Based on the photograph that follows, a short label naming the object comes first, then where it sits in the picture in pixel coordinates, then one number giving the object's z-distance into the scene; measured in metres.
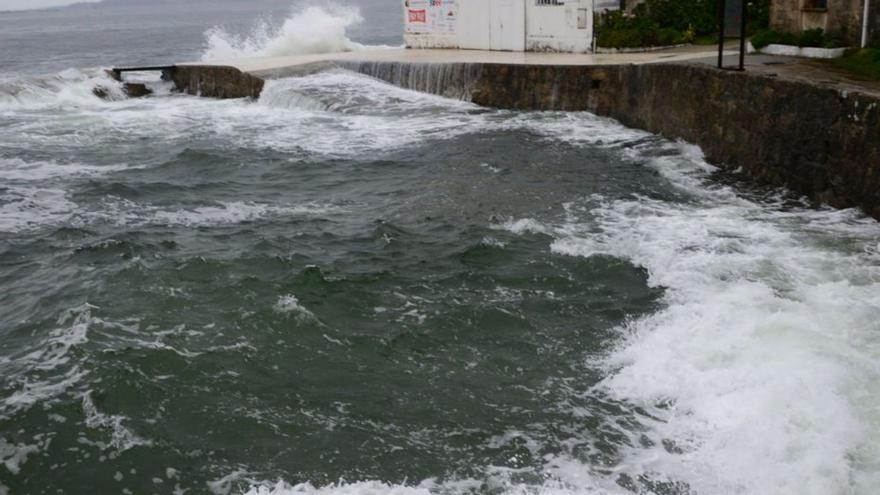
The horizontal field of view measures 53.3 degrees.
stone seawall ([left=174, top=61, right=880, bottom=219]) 11.45
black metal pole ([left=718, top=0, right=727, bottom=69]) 14.70
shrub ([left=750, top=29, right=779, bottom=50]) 17.66
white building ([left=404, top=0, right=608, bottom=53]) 22.77
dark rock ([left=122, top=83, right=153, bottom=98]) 26.73
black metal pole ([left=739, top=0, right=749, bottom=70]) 14.04
